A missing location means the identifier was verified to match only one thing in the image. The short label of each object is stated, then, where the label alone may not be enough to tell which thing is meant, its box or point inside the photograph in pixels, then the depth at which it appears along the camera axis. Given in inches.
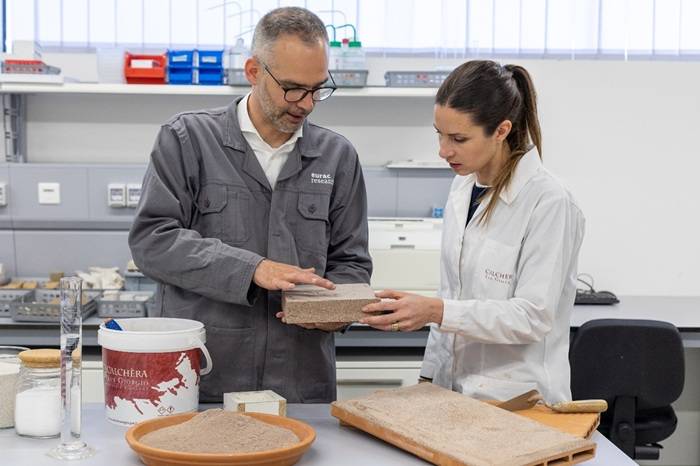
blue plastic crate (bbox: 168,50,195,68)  125.0
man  66.9
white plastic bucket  54.9
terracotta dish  47.3
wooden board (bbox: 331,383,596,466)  48.9
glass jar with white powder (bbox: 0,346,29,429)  56.1
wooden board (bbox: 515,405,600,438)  55.5
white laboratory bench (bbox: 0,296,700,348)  105.4
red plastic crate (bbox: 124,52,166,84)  124.6
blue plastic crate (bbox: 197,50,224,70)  125.0
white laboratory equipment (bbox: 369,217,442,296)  116.2
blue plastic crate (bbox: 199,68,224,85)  125.5
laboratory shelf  121.6
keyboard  126.3
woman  63.6
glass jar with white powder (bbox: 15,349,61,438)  54.6
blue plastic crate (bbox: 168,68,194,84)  125.5
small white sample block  57.2
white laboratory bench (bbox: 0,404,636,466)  51.4
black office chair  99.0
